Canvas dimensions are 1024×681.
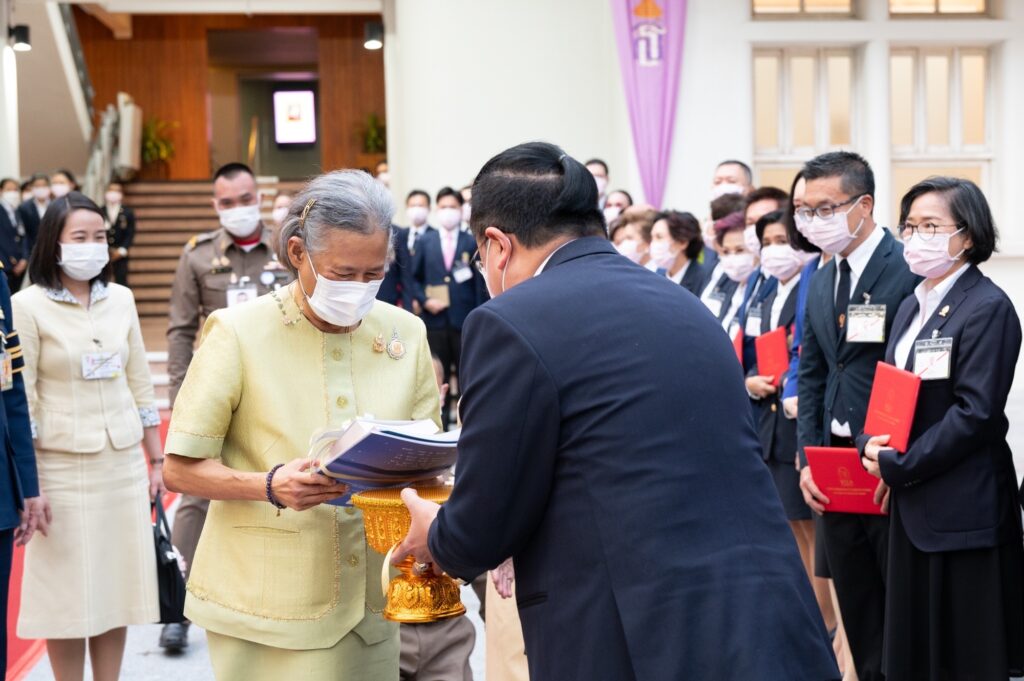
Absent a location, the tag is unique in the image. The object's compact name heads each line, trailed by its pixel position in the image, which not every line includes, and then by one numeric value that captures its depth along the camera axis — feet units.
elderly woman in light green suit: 7.56
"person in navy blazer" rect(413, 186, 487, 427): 32.81
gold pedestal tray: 7.18
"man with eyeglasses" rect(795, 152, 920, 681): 12.66
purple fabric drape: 38.55
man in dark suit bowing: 5.85
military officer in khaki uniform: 15.99
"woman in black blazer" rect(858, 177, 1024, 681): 11.14
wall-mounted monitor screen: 82.38
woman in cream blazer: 12.98
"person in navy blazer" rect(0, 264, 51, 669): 10.61
